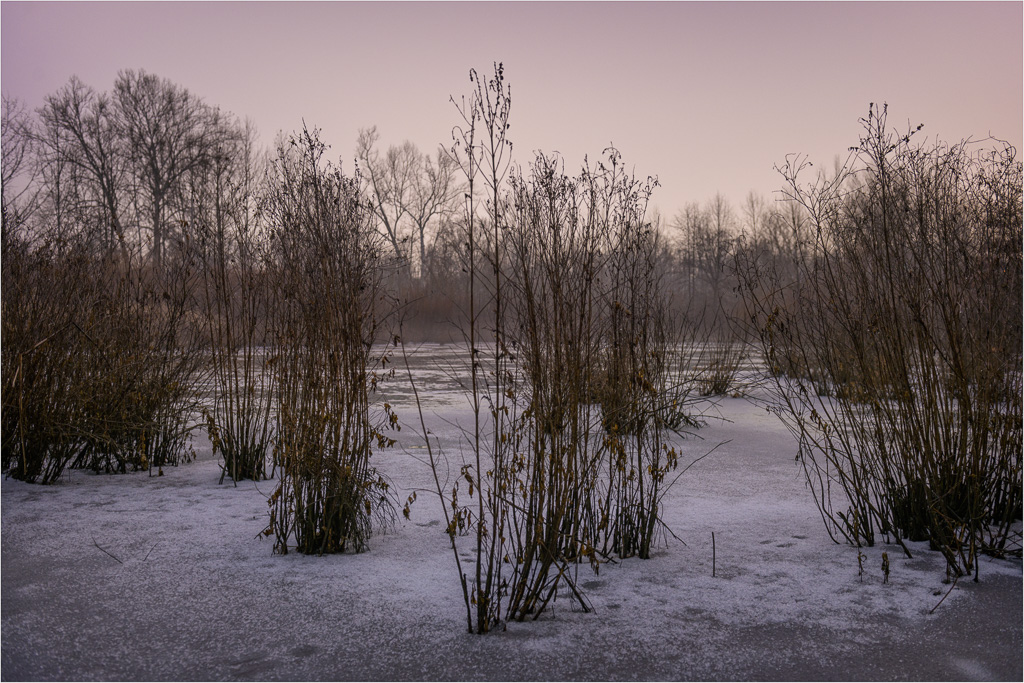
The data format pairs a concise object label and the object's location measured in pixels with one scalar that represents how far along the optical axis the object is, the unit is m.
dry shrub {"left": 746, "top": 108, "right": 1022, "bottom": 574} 3.71
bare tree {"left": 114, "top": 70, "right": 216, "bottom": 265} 27.75
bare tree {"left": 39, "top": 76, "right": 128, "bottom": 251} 26.70
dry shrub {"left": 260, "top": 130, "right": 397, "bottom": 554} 3.77
